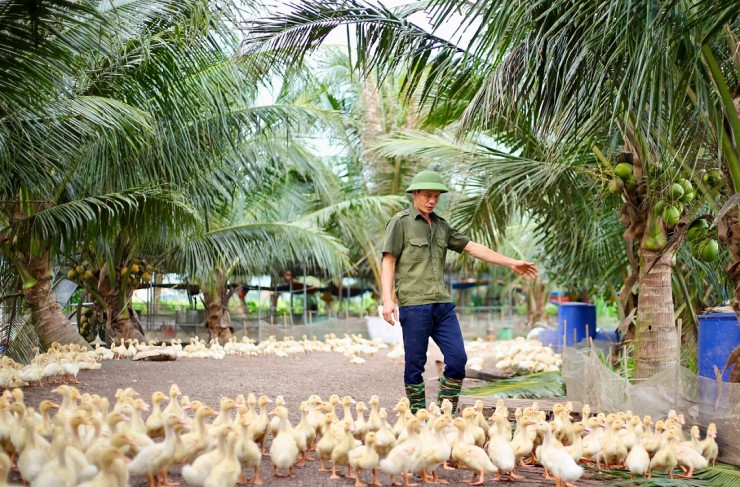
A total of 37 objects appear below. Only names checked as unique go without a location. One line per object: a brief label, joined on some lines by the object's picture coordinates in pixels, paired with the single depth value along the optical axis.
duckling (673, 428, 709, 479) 5.01
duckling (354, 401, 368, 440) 5.18
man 6.10
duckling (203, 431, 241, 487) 3.87
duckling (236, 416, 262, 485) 4.31
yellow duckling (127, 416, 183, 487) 4.03
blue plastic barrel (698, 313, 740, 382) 6.69
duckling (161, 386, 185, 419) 5.24
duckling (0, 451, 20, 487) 3.59
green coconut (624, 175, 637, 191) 7.37
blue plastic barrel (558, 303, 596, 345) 15.63
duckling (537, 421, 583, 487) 4.52
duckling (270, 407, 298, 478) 4.56
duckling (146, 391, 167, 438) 5.10
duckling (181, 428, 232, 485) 3.95
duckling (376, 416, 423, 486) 4.43
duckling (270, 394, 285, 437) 5.08
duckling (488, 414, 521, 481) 4.72
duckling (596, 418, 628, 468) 5.08
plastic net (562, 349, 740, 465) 5.36
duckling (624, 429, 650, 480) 4.90
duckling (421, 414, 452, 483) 4.48
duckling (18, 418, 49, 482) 4.00
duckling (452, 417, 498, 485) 4.60
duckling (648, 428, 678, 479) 4.96
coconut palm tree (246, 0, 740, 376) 4.53
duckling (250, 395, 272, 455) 5.03
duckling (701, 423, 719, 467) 5.23
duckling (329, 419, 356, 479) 4.57
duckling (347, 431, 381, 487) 4.42
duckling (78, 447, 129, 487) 3.52
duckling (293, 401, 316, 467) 4.80
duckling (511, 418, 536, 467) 4.95
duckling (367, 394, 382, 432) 5.22
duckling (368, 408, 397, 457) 4.75
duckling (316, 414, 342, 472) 4.71
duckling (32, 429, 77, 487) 3.62
